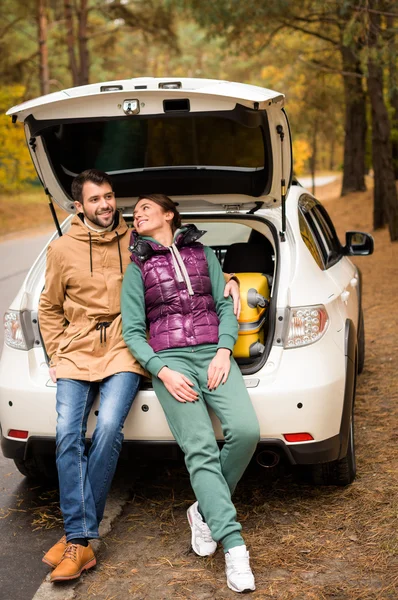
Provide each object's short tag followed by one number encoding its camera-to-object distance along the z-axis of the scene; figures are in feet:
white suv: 12.40
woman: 11.42
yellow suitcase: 13.52
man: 11.55
